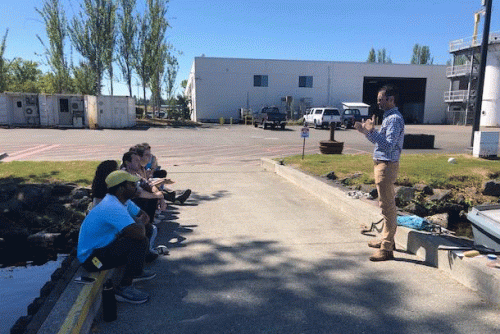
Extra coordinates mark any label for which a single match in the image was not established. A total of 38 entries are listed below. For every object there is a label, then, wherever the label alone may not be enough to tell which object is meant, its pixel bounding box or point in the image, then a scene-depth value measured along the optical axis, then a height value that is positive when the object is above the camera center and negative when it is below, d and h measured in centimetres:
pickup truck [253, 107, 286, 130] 3106 -4
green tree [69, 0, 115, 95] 3894 +852
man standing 395 -30
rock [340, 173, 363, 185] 827 -135
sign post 1131 -42
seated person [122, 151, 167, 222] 476 -97
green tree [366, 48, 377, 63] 7869 +1352
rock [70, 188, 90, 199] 750 -162
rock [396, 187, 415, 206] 725 -147
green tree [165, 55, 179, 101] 5047 +526
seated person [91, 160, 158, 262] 395 -82
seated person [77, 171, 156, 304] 319 -108
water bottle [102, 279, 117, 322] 299 -152
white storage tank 4175 +364
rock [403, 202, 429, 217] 707 -169
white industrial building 4403 +422
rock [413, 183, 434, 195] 784 -144
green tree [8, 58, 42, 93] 5659 +690
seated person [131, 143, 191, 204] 554 -100
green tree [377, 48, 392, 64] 8012 +1376
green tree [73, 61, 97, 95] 4119 +390
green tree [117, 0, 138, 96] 4156 +858
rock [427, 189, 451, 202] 755 -153
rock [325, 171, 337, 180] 873 -135
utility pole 1128 +189
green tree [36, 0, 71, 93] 3891 +727
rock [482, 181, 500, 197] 799 -143
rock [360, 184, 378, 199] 708 -139
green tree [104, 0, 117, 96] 3947 +860
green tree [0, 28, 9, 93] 3884 +484
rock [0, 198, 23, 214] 675 -173
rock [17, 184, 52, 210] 705 -163
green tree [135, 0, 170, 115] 4275 +845
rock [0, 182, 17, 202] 736 -161
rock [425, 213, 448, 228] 681 -180
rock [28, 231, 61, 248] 573 -196
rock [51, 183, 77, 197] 780 -162
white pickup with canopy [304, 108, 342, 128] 3209 +14
